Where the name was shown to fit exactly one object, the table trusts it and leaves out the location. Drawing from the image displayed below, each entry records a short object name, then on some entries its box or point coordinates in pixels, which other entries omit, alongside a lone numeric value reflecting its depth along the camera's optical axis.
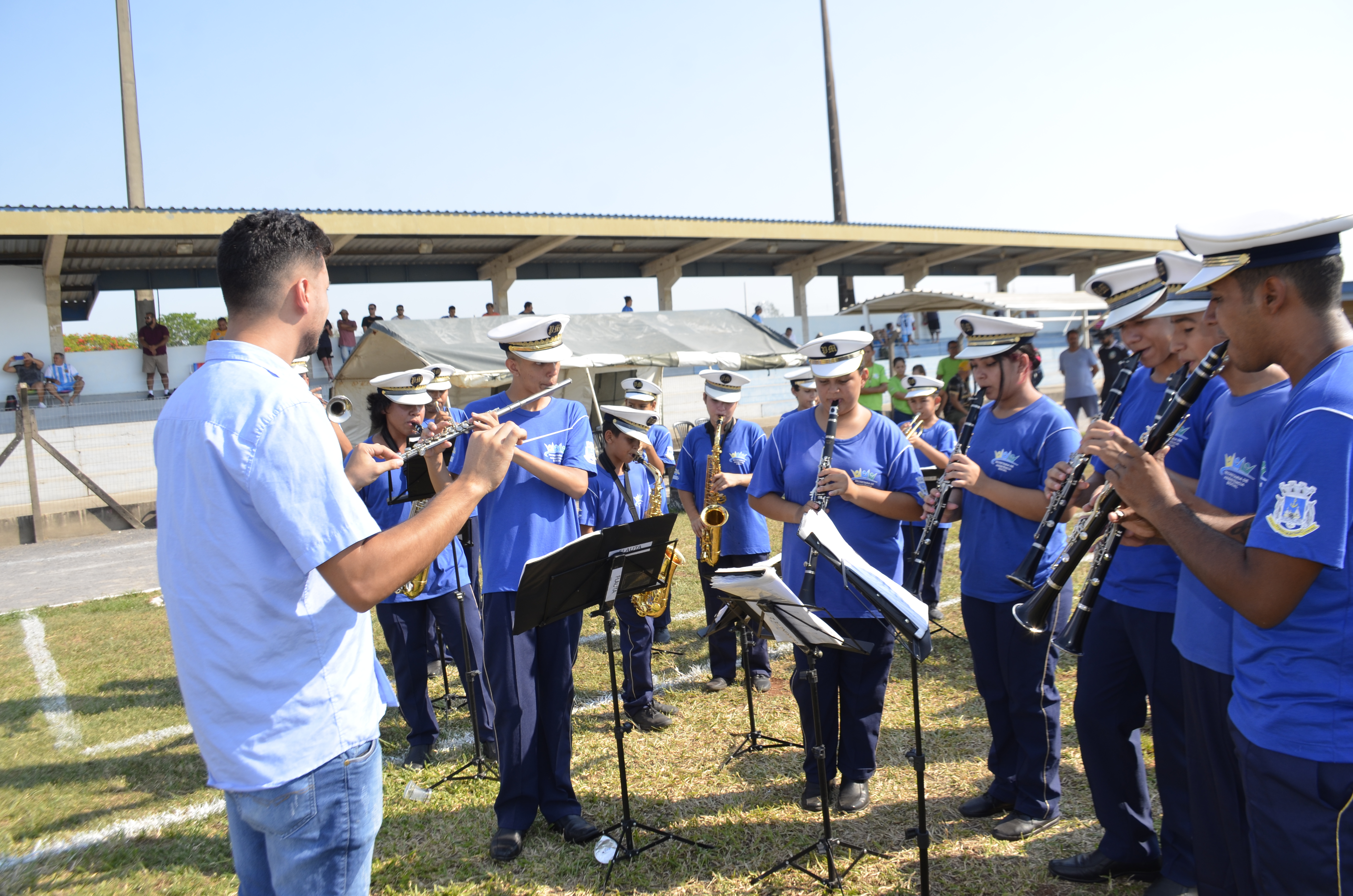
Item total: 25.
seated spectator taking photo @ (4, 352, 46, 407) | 15.85
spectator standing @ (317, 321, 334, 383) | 18.67
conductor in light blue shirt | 1.80
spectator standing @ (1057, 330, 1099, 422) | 14.43
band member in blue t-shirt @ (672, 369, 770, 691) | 6.12
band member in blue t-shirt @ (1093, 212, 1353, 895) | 1.88
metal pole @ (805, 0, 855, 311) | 30.84
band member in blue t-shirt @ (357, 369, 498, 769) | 5.07
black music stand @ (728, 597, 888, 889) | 3.35
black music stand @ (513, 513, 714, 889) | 3.46
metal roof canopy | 16.19
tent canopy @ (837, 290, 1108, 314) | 18.16
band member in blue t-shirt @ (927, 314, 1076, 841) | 3.82
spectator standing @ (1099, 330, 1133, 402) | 13.26
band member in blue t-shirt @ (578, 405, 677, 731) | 5.57
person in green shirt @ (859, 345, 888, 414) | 10.70
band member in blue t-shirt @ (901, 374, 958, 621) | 6.55
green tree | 92.81
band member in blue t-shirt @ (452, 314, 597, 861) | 3.99
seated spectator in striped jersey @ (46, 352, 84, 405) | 16.05
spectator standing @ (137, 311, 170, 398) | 17.08
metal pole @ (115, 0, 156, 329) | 19.50
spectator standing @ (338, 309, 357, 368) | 18.75
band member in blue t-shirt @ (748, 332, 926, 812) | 4.08
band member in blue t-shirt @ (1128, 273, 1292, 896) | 2.54
